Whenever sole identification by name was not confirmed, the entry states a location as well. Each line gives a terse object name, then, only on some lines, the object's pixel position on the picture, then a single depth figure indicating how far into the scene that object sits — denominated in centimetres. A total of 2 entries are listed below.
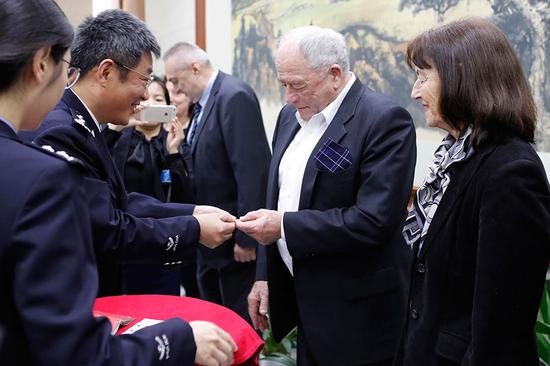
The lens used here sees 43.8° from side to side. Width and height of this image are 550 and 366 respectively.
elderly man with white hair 240
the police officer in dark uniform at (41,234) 108
